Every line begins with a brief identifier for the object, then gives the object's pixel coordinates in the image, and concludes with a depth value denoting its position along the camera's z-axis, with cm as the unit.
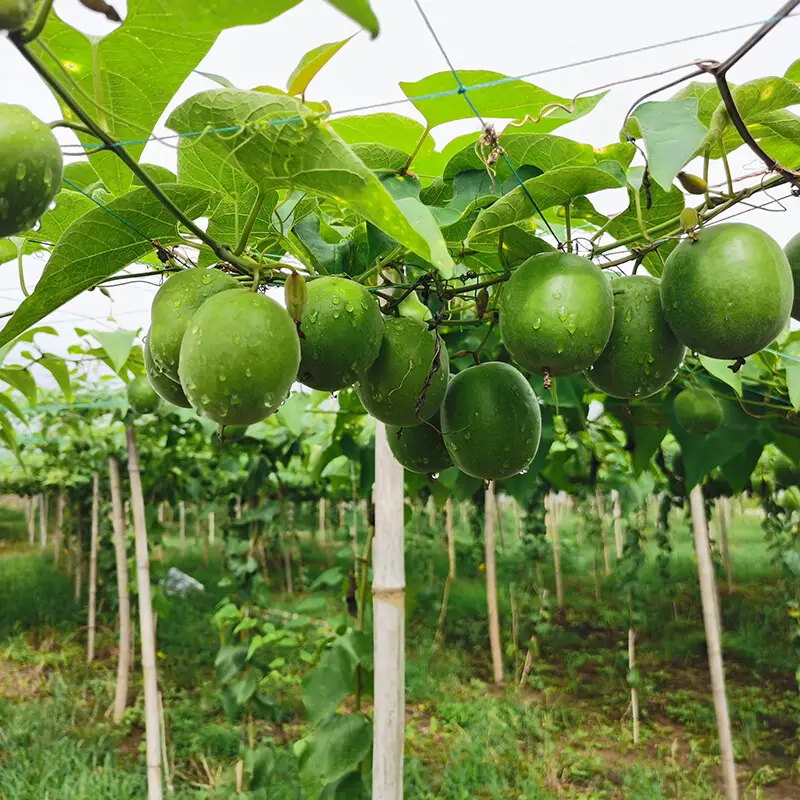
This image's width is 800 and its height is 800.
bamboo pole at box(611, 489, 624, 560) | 1001
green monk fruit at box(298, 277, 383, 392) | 79
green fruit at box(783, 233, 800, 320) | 87
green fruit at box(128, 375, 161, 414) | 246
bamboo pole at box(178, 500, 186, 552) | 1309
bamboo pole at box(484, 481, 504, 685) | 580
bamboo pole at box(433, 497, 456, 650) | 714
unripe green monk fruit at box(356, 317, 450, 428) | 88
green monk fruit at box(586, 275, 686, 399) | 85
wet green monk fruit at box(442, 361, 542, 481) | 93
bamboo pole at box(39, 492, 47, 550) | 1291
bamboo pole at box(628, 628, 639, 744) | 490
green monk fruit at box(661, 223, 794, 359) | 76
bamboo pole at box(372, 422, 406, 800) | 160
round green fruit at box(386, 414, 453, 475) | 103
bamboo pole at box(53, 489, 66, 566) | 1010
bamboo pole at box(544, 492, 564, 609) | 844
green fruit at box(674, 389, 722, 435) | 194
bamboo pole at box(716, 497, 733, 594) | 844
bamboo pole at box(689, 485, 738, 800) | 311
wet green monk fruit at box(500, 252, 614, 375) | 77
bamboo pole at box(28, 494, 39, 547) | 1486
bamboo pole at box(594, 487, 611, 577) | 1050
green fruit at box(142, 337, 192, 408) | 83
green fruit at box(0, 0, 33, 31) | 43
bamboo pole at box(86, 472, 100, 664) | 651
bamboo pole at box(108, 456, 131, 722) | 446
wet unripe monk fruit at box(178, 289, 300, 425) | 67
